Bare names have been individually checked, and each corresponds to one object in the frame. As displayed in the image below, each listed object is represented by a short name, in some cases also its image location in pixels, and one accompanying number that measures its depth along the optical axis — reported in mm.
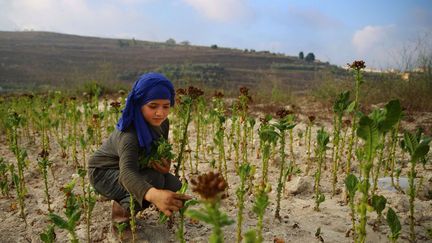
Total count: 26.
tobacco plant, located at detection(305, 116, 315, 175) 4019
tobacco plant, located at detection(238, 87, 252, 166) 3742
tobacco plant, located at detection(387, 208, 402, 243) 2037
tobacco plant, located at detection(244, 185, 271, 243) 1729
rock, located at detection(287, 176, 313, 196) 3434
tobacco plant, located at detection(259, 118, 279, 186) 2962
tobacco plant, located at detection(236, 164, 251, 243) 1864
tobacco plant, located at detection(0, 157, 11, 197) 3305
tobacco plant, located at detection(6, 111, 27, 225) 2974
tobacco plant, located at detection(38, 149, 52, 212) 2725
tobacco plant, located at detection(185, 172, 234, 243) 1135
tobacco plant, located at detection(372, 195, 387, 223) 2084
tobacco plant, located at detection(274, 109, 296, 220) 2620
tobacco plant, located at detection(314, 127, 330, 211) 3115
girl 2396
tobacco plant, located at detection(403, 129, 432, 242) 2041
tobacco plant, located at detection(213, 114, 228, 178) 3568
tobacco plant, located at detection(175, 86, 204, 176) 2514
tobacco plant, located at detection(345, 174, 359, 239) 2295
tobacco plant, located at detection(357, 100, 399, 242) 1710
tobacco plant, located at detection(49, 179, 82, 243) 1933
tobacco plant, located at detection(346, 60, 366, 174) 2883
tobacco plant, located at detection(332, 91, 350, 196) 3231
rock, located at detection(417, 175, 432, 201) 3145
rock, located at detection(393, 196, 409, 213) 2879
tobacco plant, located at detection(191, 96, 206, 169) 4952
